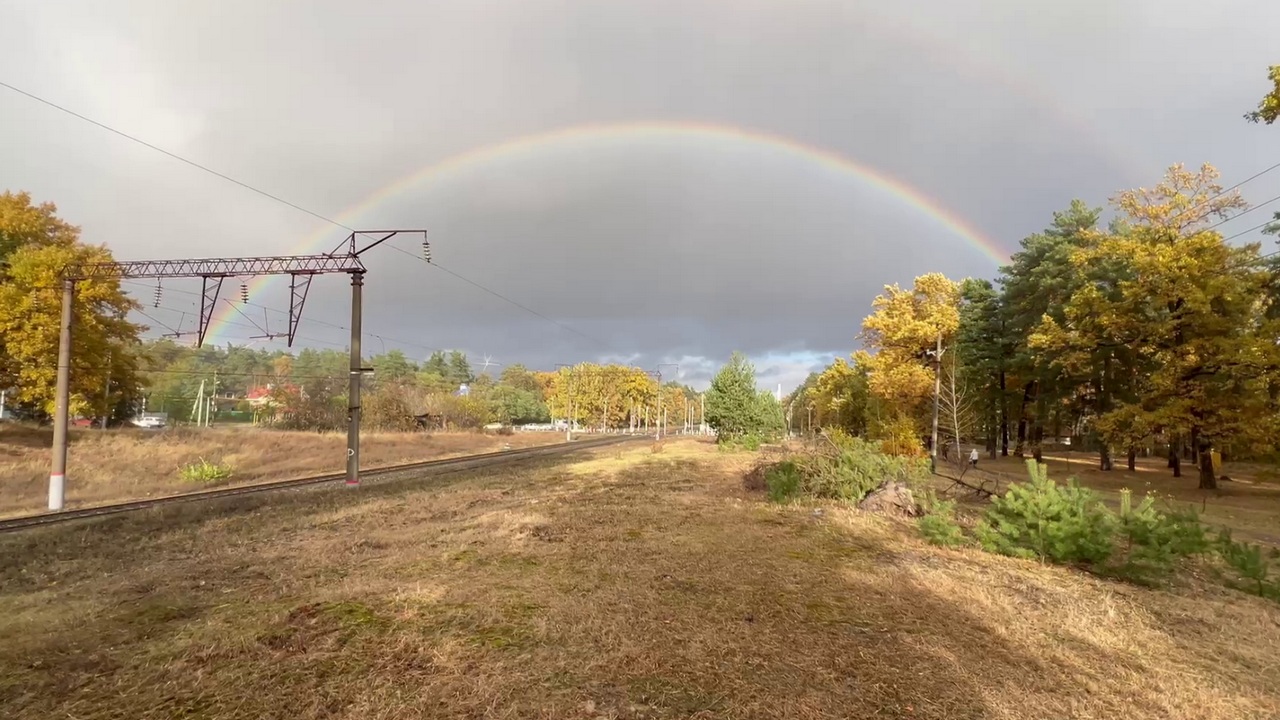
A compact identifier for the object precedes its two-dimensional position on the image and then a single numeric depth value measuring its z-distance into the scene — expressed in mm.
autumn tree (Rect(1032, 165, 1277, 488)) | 24062
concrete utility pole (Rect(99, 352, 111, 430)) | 37312
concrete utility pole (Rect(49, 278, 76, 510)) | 19094
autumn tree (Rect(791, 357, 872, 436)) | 51969
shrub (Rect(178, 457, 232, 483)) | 25656
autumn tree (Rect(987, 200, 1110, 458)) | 38281
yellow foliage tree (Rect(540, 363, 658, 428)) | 112188
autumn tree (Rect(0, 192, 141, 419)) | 31062
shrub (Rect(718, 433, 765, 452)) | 41688
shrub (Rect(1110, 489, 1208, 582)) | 8711
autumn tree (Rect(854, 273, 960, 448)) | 41156
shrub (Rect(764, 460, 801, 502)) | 17531
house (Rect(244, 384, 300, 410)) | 69250
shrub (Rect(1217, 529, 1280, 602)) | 8665
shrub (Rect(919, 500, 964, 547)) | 11154
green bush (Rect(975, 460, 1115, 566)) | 9406
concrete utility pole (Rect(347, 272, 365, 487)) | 22250
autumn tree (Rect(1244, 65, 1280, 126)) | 14742
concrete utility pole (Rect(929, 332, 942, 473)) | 33625
